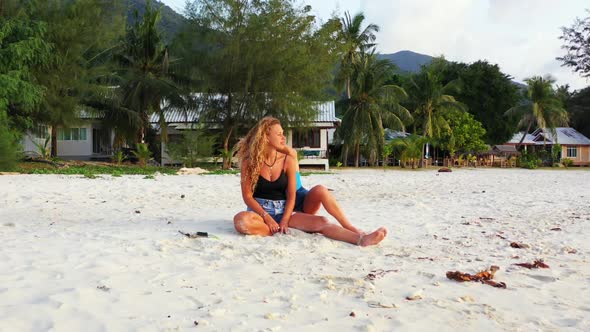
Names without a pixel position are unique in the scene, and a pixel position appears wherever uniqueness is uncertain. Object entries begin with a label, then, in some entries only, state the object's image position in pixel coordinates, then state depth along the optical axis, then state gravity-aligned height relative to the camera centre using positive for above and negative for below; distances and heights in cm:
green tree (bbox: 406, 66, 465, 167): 3109 +362
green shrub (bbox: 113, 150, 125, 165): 2136 -32
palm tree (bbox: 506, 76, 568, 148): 3606 +390
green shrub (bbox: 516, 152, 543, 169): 2951 -27
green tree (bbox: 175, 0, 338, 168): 2020 +409
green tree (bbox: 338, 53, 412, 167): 2688 +252
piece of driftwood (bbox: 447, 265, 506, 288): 307 -80
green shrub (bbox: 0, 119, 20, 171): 1388 -6
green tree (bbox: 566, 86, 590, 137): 4309 +422
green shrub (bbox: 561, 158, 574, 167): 3512 -35
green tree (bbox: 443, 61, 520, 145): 4025 +502
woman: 441 -31
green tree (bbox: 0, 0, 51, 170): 1597 +304
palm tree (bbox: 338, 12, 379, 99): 3170 +783
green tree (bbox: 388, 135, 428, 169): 2498 +43
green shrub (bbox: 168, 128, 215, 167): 1878 +16
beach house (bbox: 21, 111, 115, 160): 2758 +42
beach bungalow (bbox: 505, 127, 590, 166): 3912 +116
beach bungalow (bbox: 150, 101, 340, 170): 2367 +113
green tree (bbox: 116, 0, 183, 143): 2428 +438
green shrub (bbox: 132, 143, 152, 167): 2027 -6
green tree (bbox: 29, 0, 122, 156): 1841 +417
